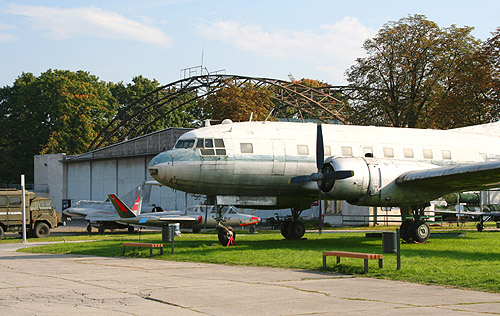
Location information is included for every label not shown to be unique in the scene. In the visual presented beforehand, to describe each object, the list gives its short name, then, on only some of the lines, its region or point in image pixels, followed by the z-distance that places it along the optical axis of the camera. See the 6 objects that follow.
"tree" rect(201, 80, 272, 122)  66.75
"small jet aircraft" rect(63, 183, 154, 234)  43.88
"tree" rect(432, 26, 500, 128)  49.41
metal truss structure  73.06
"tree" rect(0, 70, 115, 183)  92.25
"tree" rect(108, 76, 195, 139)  103.62
